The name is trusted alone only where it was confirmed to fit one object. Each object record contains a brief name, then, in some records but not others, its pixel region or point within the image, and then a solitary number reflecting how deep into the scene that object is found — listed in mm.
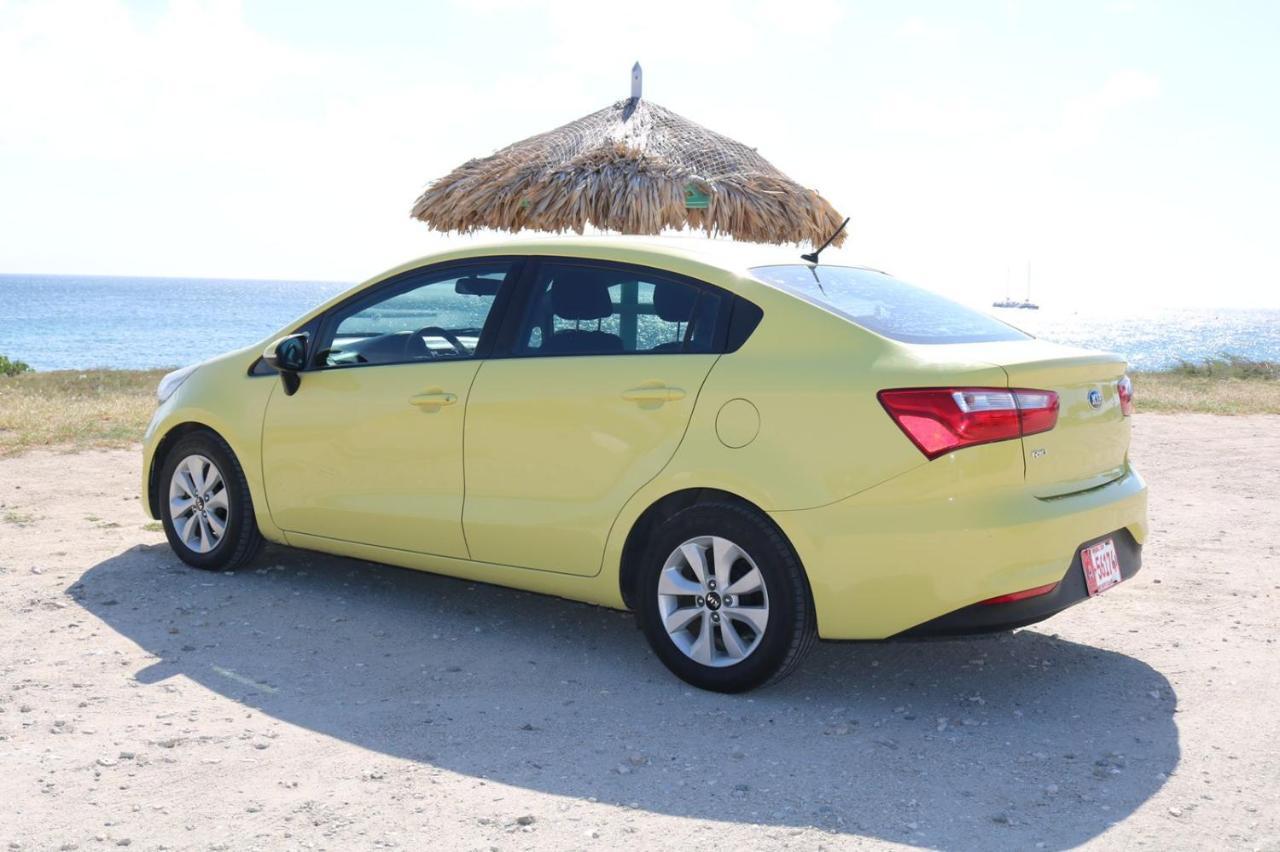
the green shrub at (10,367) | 22297
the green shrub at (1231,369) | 21969
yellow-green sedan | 4008
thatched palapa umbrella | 9883
